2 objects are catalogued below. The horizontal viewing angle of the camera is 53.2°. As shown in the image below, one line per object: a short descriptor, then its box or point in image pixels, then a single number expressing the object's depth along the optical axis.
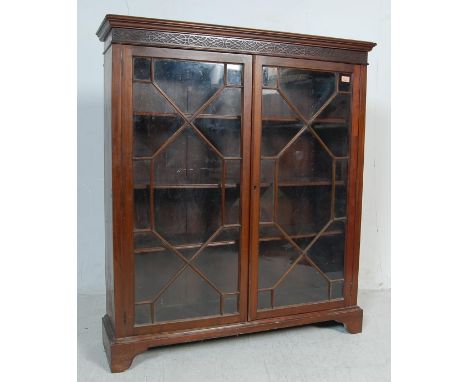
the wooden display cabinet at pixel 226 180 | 1.93
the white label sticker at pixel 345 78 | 2.22
